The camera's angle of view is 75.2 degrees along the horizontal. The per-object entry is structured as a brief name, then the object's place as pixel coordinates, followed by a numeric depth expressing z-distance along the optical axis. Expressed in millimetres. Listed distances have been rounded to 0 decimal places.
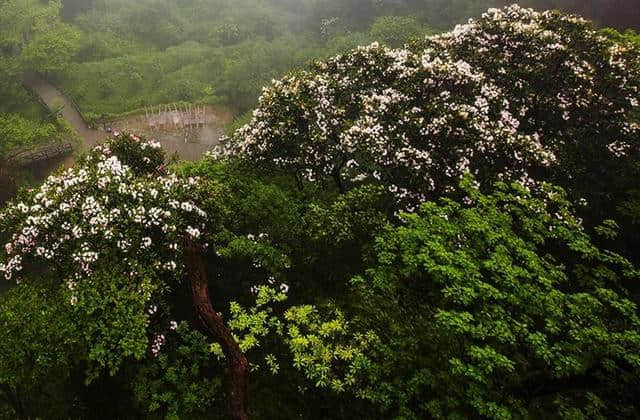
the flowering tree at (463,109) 17703
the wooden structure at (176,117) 39062
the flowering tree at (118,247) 13328
